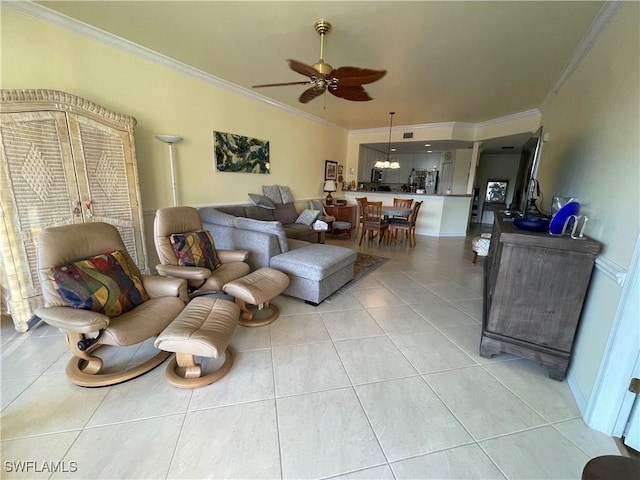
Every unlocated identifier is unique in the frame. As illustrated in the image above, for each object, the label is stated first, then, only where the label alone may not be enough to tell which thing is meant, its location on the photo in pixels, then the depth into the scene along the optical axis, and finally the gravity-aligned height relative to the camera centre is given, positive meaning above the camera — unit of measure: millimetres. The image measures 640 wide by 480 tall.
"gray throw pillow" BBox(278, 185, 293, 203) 5031 -237
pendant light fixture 6389 +516
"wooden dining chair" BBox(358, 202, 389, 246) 5069 -715
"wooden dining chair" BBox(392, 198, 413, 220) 5634 -383
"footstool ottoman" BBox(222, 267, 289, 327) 2199 -952
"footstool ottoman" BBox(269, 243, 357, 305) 2672 -916
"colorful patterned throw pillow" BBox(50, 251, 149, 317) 1603 -713
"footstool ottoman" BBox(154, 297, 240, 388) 1531 -959
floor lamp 3004 +340
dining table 5105 -493
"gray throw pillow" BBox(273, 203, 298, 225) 4748 -587
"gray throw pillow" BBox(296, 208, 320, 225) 5023 -659
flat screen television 2468 +156
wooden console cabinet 1646 -696
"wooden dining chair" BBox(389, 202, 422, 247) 5223 -798
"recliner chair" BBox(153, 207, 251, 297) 2287 -771
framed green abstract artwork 3951 +443
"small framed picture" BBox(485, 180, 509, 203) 8945 -75
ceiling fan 2287 +980
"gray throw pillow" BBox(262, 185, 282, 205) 4785 -212
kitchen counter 6250 -640
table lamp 6133 -61
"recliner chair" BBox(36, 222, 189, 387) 1543 -791
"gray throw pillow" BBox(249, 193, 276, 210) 4469 -339
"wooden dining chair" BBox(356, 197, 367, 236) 5189 -419
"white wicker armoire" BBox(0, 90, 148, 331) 2000 +16
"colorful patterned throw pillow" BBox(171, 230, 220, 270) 2447 -680
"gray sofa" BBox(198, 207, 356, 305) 2705 -804
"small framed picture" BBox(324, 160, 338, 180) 6553 +351
